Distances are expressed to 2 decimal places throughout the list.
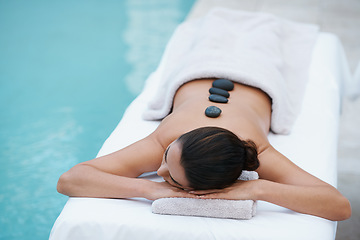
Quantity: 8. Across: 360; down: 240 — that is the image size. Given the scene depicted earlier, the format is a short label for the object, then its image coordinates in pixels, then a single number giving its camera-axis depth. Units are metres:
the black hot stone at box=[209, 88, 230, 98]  2.38
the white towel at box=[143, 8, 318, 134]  2.48
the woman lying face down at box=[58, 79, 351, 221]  1.95
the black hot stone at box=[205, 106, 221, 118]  2.23
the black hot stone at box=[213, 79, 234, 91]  2.42
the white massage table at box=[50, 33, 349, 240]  2.02
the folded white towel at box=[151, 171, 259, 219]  2.04
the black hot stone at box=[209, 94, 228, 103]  2.34
